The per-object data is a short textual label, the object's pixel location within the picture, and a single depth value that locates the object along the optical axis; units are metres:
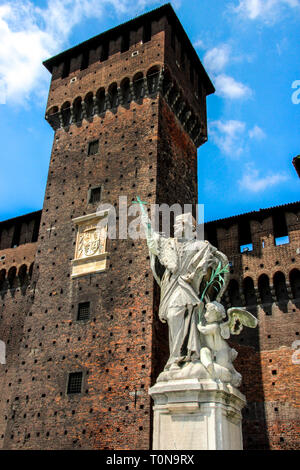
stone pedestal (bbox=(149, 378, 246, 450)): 5.51
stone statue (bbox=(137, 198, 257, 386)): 6.13
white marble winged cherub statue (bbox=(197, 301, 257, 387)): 6.14
